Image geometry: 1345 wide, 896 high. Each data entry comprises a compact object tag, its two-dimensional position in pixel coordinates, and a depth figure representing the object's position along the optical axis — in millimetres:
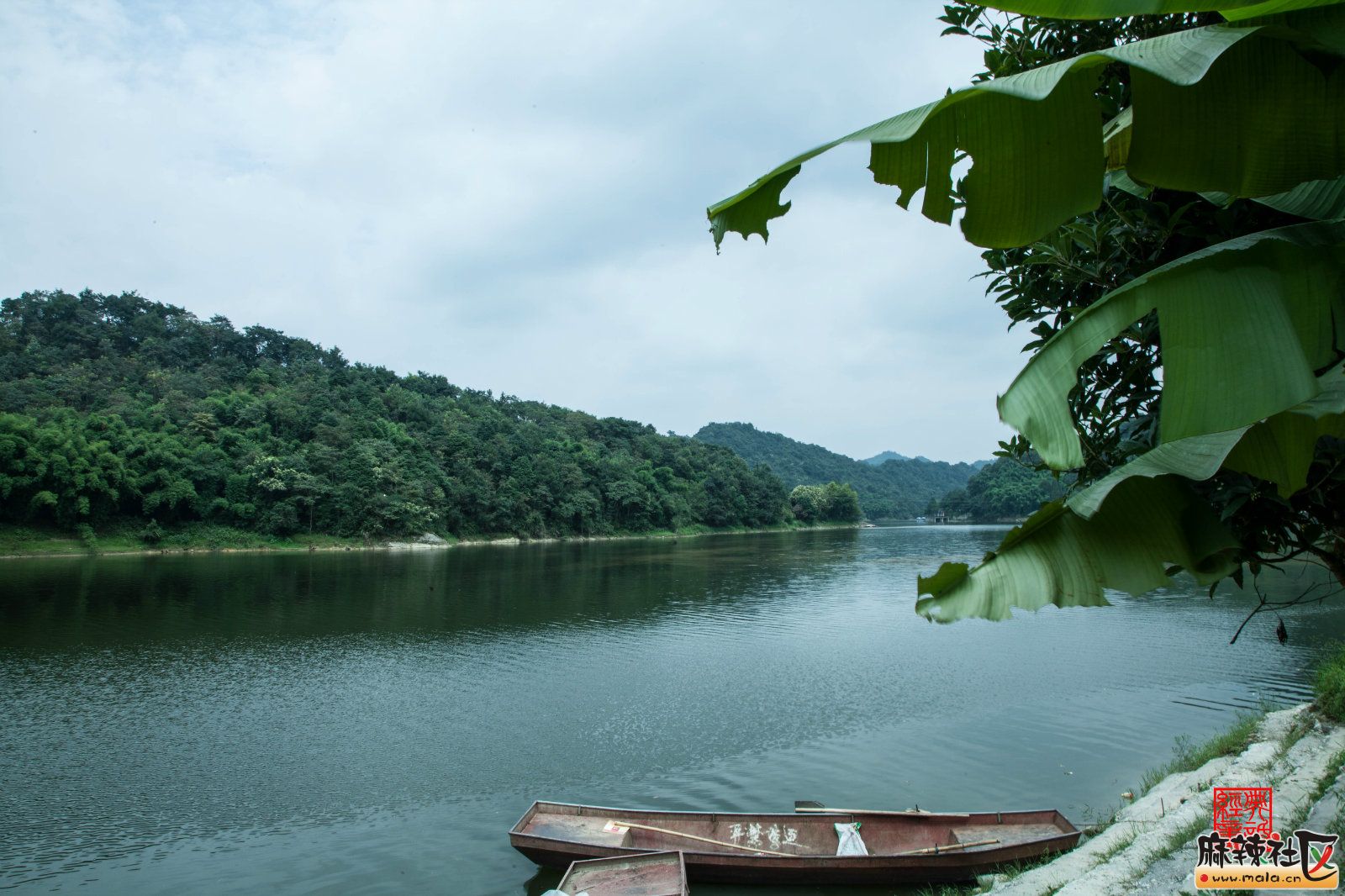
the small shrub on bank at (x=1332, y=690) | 9414
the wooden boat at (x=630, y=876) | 7816
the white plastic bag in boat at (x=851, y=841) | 8680
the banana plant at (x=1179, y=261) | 1658
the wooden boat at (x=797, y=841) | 8375
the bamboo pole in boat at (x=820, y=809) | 9258
